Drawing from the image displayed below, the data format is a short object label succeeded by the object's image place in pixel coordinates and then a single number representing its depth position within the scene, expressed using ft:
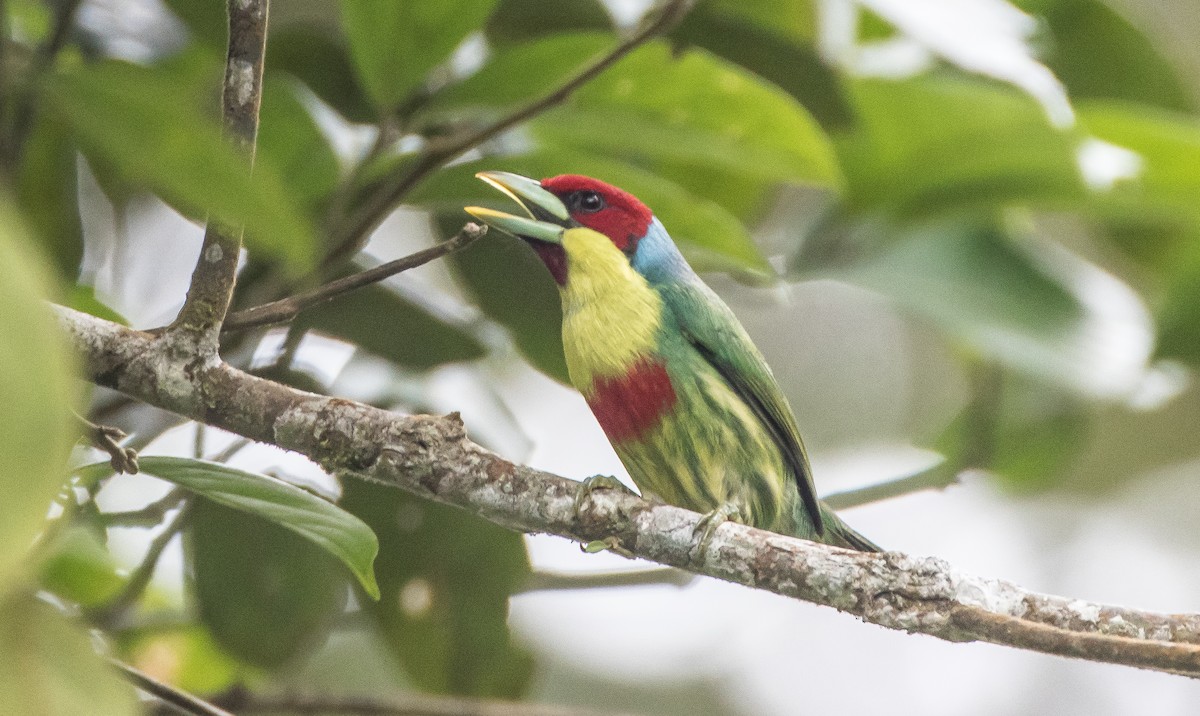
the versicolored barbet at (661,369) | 14.71
